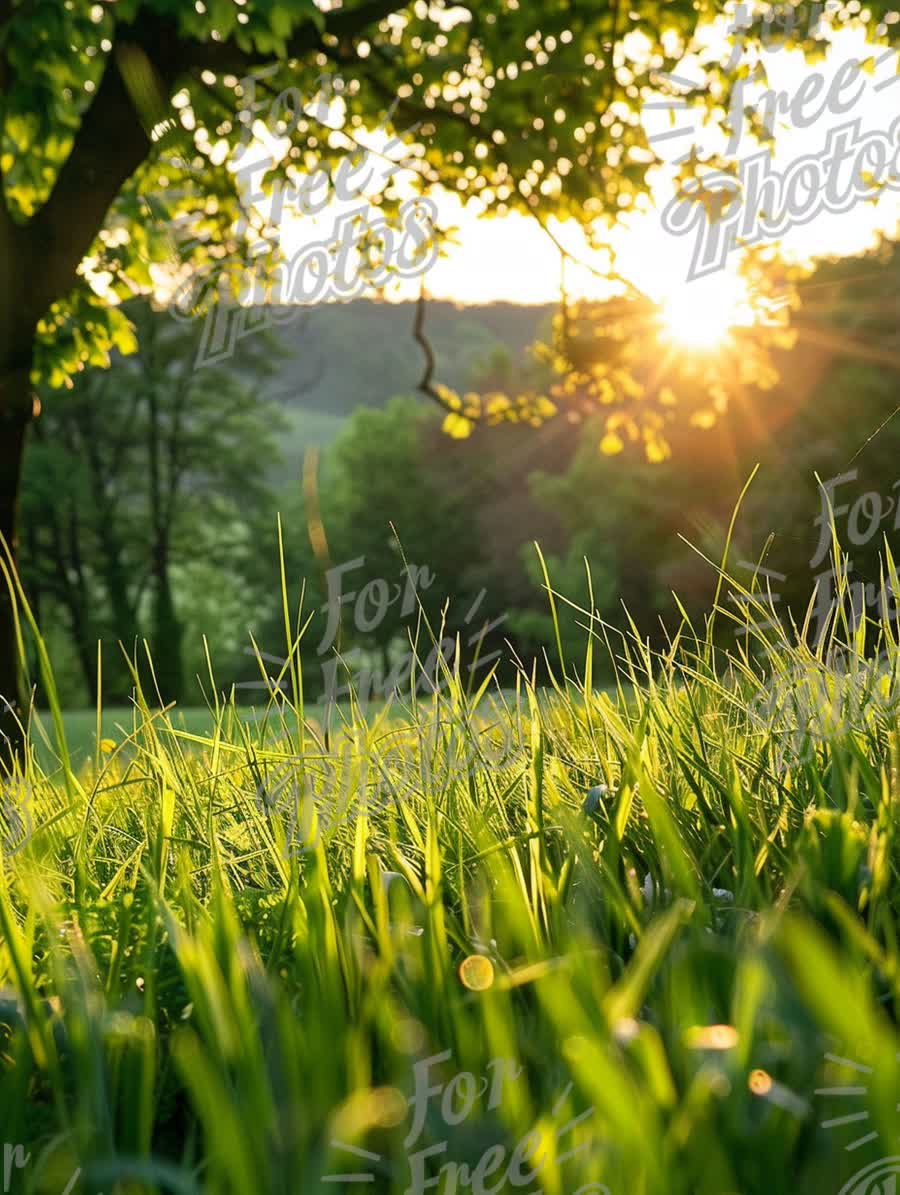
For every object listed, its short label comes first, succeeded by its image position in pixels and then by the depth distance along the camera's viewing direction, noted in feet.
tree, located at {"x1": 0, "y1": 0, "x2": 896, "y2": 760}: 19.65
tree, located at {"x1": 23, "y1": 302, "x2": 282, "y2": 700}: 116.26
